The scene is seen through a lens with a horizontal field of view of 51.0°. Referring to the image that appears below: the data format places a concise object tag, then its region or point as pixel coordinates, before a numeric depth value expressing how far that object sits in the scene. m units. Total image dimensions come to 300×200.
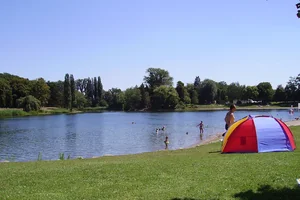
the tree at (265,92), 144.50
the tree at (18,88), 118.31
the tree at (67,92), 125.99
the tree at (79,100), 143.84
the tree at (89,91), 170.00
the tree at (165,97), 131.12
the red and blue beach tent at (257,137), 13.67
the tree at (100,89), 167.38
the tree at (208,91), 149.62
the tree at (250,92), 143.88
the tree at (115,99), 153.88
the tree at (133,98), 137.88
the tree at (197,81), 181.89
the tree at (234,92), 154.25
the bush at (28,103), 109.00
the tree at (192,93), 145.38
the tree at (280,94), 140.00
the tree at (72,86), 127.81
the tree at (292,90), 135.15
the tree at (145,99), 136.75
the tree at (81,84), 187.25
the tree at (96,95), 168.55
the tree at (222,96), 154.25
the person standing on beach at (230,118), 15.61
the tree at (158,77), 146.75
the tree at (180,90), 140.00
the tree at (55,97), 138.12
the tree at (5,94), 112.51
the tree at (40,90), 123.12
